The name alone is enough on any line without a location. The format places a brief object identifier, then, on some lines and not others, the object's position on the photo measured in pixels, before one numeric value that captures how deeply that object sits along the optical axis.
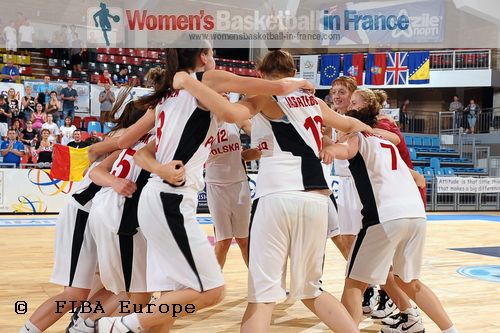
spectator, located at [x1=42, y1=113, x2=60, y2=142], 13.69
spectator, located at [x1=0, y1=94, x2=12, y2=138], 13.61
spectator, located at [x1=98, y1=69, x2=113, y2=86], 16.93
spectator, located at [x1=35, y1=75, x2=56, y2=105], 15.46
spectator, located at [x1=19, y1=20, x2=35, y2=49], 17.78
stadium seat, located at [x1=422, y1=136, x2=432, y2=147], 20.94
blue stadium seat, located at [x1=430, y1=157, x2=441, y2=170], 18.25
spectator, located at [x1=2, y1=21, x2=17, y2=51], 17.22
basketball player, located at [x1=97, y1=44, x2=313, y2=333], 2.89
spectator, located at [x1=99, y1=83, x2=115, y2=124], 15.98
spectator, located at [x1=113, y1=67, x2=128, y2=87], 18.06
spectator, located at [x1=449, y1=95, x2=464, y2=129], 22.50
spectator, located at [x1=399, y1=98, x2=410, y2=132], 22.61
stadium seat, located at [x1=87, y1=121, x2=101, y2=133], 15.02
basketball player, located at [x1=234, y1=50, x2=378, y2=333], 3.08
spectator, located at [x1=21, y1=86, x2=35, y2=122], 14.18
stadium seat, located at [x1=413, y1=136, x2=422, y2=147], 20.57
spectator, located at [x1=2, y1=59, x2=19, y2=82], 15.73
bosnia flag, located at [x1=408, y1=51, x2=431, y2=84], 21.71
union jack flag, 22.03
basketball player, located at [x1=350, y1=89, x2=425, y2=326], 3.99
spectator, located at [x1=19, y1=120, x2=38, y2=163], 13.24
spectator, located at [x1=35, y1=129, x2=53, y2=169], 12.04
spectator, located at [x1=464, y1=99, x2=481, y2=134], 22.31
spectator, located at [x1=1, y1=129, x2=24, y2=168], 12.36
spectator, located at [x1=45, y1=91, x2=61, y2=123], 14.71
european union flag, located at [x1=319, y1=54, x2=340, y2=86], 22.28
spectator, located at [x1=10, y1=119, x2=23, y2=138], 13.43
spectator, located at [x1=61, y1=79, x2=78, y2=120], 15.62
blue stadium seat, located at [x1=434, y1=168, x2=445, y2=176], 17.15
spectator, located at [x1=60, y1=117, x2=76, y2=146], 13.68
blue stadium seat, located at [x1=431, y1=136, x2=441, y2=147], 20.96
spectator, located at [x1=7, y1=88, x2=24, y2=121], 14.06
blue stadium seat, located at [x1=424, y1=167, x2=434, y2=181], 16.50
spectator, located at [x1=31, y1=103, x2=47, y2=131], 13.97
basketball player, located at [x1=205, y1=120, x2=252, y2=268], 5.05
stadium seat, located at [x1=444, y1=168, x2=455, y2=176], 17.60
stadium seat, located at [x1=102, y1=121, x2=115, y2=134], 15.14
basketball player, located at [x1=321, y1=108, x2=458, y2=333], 3.62
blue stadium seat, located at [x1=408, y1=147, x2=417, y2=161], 18.42
